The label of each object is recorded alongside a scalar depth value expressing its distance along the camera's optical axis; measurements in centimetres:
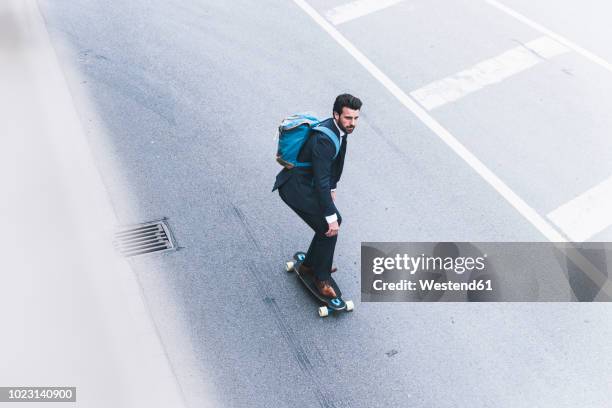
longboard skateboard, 667
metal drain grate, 743
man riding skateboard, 600
